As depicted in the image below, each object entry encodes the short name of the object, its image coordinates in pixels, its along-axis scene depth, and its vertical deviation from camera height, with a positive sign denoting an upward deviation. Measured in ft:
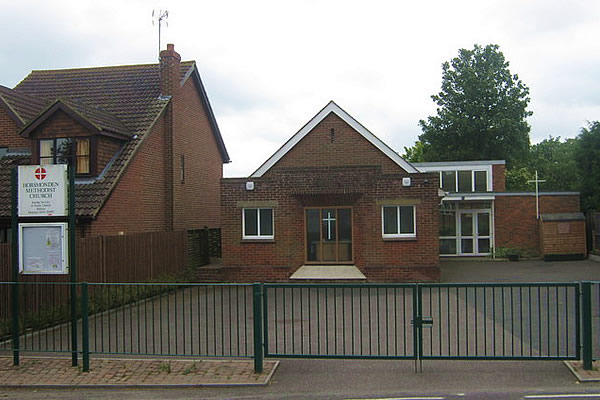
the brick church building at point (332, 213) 65.98 -0.76
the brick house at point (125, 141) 59.26 +7.18
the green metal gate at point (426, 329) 27.63 -7.44
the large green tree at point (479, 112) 162.81 +24.21
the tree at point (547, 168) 173.38 +10.60
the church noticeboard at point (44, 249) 30.55 -1.98
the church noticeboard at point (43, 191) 30.30 +0.90
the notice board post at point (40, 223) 30.32 -0.68
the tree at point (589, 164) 92.32 +5.86
